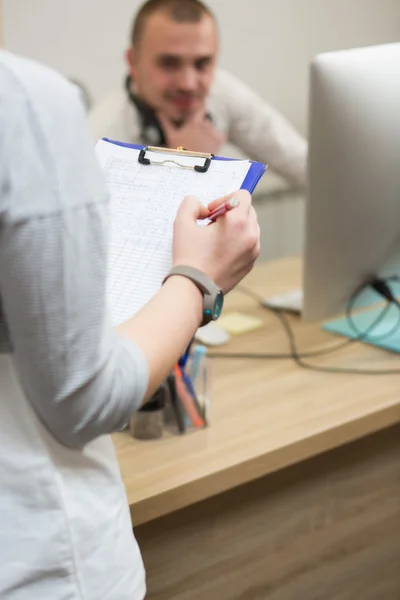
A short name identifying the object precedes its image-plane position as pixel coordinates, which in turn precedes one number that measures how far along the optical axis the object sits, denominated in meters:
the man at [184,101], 2.24
